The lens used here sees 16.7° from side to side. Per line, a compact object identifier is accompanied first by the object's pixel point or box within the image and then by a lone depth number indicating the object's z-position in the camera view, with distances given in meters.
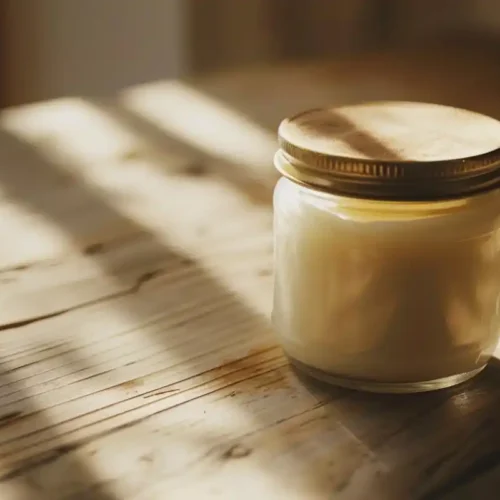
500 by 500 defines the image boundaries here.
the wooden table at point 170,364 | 0.45
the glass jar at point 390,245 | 0.46
